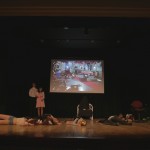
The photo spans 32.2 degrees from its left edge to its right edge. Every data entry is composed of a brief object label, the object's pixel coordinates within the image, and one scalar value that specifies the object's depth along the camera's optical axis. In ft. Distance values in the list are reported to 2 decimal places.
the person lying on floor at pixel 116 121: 18.80
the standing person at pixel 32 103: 27.43
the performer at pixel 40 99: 27.07
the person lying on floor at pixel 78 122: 17.89
